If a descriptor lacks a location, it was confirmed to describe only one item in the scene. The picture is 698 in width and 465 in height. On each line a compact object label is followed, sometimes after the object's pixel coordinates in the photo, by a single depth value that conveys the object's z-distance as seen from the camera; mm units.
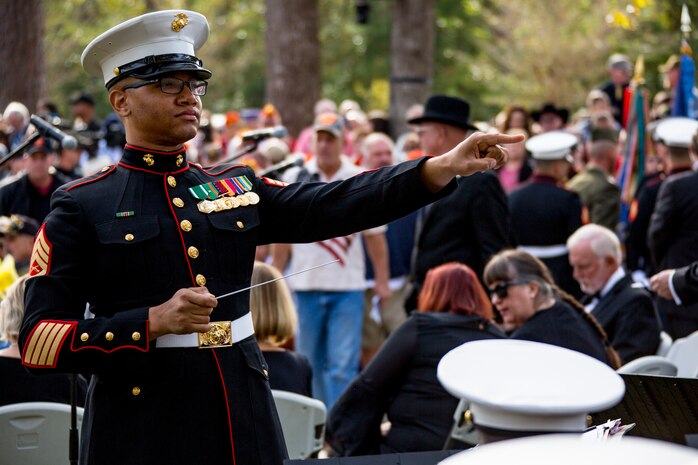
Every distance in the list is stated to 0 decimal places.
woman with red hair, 10930
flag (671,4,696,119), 19781
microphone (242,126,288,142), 12641
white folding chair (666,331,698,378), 11695
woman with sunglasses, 11570
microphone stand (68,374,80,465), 8383
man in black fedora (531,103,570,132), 27109
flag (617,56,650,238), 21922
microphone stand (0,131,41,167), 10766
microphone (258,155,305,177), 12652
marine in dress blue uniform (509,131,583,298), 17953
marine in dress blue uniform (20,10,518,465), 6789
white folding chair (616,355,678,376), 10977
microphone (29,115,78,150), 10172
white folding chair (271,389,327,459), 10266
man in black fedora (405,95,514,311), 14828
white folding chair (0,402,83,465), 9437
